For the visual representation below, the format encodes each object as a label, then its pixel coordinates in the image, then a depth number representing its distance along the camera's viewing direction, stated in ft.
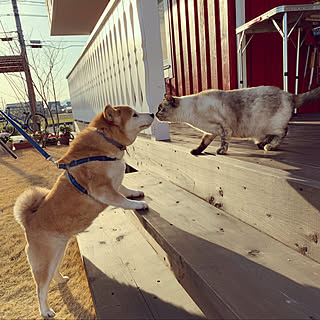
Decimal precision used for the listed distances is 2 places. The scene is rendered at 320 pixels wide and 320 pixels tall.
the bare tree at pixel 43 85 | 37.37
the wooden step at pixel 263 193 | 3.80
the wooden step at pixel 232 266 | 3.04
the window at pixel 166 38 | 19.46
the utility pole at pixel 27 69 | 35.42
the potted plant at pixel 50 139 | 31.48
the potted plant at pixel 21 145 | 32.51
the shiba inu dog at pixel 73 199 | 5.24
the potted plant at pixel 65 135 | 31.96
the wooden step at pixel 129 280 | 4.32
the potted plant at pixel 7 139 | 29.86
